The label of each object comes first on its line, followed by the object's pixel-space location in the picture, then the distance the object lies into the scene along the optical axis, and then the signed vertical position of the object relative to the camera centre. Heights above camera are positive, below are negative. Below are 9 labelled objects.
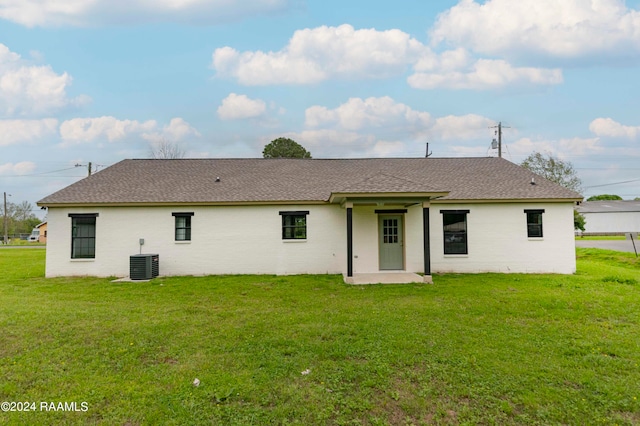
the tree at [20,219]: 53.69 +2.44
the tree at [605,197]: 71.96 +6.65
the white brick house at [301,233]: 11.66 -0.14
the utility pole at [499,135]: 25.59 +7.38
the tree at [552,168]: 31.36 +5.73
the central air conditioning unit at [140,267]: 10.77 -1.21
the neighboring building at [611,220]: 43.91 +0.85
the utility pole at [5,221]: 40.69 +1.46
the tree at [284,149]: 29.84 +7.58
